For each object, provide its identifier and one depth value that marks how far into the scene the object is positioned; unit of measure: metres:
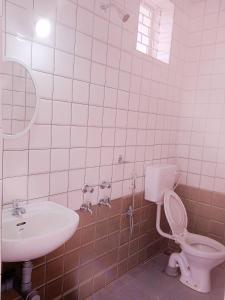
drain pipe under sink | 1.32
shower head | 1.60
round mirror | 1.24
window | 2.34
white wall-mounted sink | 1.08
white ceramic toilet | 2.10
